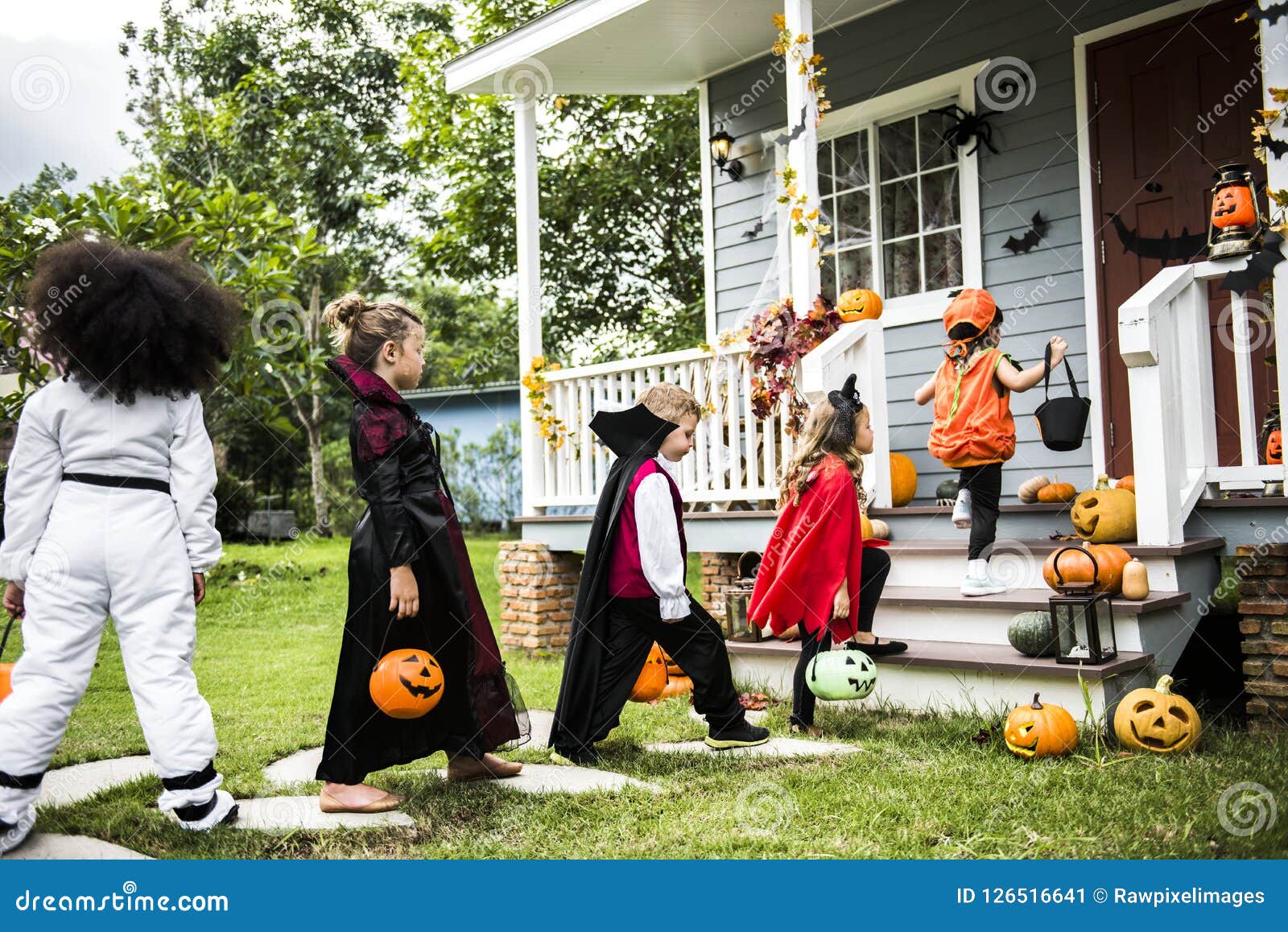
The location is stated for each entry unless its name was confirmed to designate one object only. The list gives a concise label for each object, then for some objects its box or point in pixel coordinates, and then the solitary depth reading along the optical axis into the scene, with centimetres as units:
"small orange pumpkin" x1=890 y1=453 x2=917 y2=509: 678
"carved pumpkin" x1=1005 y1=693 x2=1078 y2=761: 383
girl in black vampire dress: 342
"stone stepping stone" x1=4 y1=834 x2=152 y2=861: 296
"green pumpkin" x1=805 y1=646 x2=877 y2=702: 418
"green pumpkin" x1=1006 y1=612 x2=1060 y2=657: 427
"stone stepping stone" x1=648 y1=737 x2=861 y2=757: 406
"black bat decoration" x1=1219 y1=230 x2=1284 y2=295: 439
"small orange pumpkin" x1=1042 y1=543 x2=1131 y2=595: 429
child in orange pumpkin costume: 485
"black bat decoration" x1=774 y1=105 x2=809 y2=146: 592
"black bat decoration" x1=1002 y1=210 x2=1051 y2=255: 663
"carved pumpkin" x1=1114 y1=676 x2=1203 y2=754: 381
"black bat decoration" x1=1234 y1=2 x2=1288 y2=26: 433
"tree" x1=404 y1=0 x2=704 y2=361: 1296
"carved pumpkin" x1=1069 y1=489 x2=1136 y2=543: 470
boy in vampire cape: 401
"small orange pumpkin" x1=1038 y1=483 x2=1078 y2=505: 615
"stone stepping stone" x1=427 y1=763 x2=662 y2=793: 366
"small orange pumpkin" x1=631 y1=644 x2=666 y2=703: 423
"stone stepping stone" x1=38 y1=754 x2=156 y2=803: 370
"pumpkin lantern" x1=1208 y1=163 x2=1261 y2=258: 458
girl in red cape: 446
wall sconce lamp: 833
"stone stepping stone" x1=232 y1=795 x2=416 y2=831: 323
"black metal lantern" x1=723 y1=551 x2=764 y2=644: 580
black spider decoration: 687
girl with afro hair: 301
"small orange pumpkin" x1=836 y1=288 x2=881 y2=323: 613
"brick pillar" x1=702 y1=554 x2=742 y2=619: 711
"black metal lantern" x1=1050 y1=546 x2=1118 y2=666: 413
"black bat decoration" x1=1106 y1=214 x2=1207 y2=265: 606
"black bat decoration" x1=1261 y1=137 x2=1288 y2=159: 432
